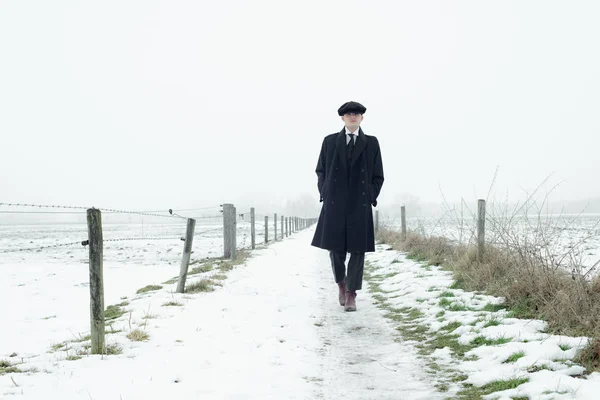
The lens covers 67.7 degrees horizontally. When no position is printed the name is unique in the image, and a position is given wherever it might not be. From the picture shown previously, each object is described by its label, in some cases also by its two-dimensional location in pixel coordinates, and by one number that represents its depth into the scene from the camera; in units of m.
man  5.26
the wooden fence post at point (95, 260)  3.70
